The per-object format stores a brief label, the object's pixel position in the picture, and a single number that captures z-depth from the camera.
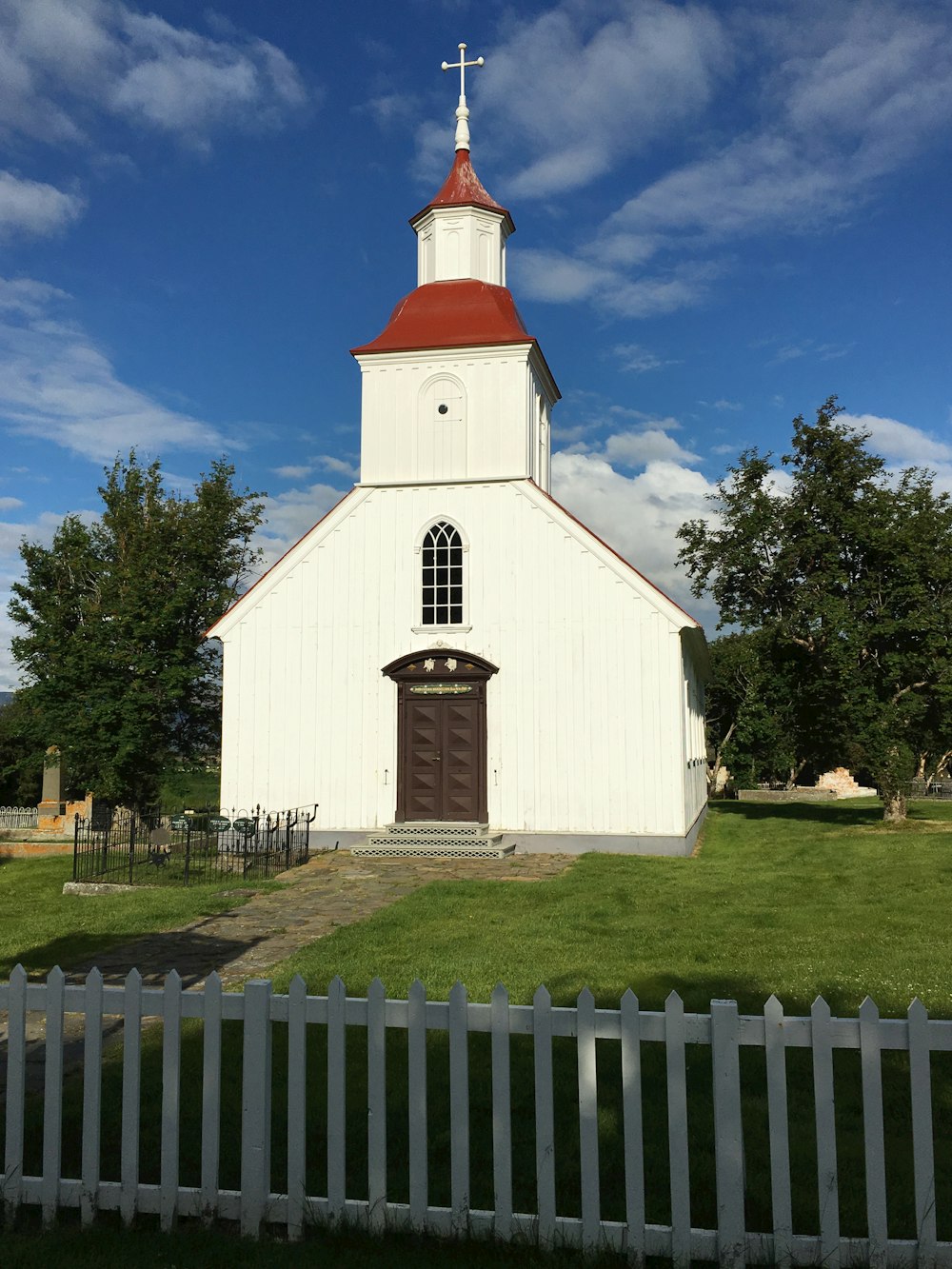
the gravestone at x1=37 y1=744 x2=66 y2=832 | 26.78
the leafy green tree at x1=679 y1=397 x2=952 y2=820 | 21.94
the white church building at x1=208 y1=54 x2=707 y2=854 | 18.86
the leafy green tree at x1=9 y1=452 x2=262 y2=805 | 26.20
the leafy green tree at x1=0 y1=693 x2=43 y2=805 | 34.72
